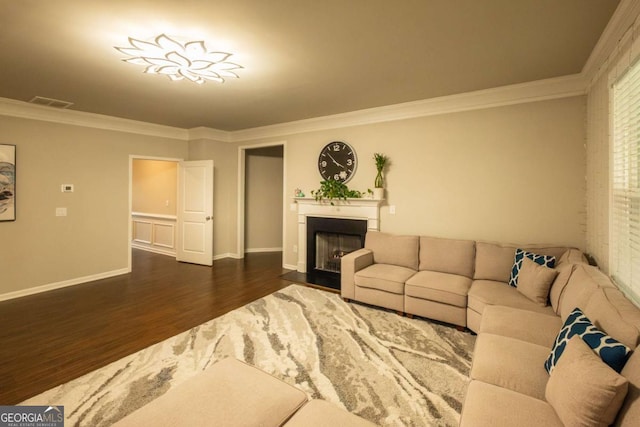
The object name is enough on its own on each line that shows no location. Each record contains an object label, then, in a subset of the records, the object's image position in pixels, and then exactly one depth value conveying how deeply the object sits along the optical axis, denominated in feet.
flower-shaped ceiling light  7.84
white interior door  18.30
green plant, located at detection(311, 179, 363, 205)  14.67
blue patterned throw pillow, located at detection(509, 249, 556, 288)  9.10
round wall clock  14.94
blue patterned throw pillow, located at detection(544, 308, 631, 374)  3.93
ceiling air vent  12.25
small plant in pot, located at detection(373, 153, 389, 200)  13.73
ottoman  3.92
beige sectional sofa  3.67
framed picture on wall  12.39
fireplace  14.44
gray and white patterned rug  6.16
